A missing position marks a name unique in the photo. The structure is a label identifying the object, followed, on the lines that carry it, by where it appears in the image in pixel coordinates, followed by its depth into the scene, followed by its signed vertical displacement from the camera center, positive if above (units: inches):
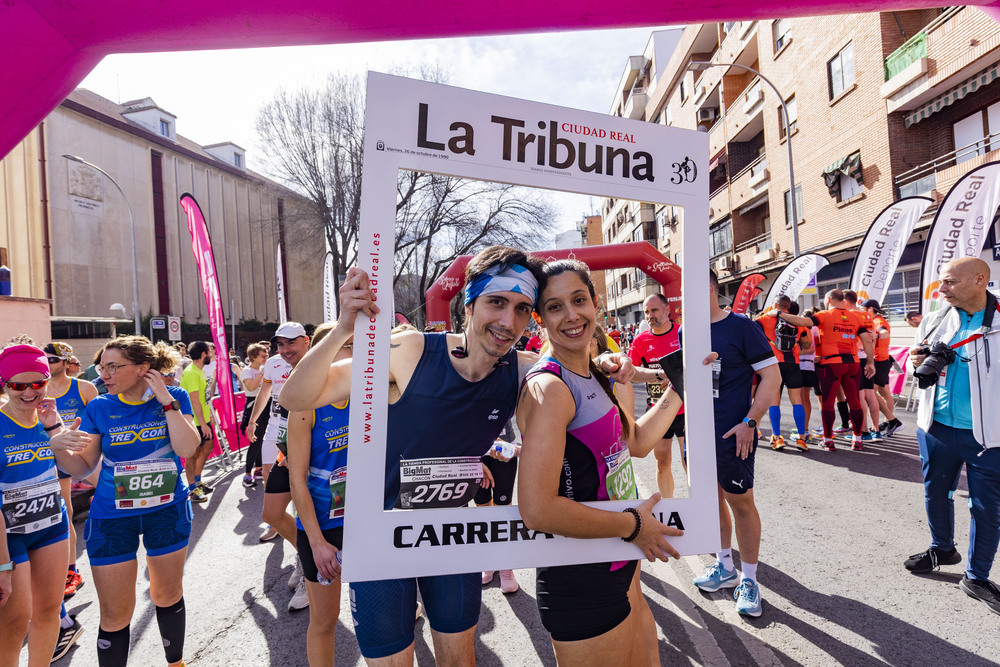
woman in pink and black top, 61.7 -17.9
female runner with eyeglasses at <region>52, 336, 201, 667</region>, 105.4 -27.8
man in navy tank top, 70.0 -8.4
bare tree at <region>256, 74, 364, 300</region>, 892.0 +309.4
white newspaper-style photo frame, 61.3 +10.7
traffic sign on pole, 535.7 +25.6
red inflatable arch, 133.6 +28.7
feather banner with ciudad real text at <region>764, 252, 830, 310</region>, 442.0 +40.6
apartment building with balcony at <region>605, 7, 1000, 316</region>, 537.3 +244.1
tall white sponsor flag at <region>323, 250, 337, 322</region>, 392.3 +36.8
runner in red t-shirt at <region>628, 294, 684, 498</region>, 186.7 -7.3
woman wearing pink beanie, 103.3 -29.8
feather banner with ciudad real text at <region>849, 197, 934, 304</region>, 402.3 +55.0
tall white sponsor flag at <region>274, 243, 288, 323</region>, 406.4 +45.7
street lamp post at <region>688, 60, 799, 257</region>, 622.4 +136.1
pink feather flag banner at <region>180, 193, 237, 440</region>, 299.1 +33.6
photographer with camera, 132.9 -26.6
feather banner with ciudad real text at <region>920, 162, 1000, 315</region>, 305.3 +52.3
